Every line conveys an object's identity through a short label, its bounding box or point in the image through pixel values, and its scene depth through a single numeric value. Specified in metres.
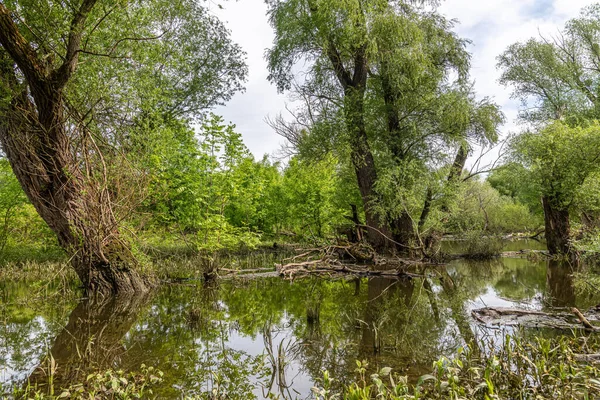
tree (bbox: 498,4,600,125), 24.31
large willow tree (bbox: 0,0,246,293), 7.32
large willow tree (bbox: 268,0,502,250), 14.94
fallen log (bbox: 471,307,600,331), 5.85
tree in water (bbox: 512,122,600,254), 14.77
